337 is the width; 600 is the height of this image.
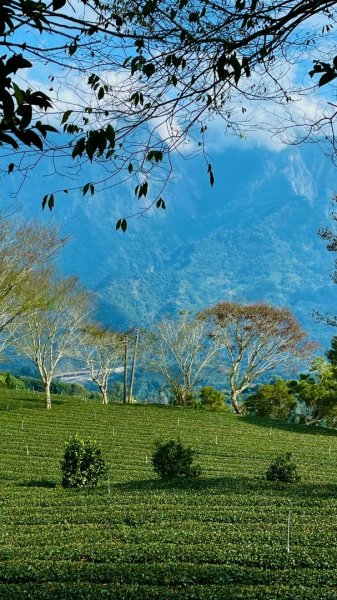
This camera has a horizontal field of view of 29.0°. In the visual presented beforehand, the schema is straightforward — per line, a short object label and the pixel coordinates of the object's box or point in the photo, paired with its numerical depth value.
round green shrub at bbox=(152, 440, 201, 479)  17.09
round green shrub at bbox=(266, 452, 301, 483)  16.75
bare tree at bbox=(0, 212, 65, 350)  31.62
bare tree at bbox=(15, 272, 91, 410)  37.31
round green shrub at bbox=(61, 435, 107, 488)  16.56
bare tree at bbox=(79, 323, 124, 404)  45.34
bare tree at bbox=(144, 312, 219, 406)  45.81
